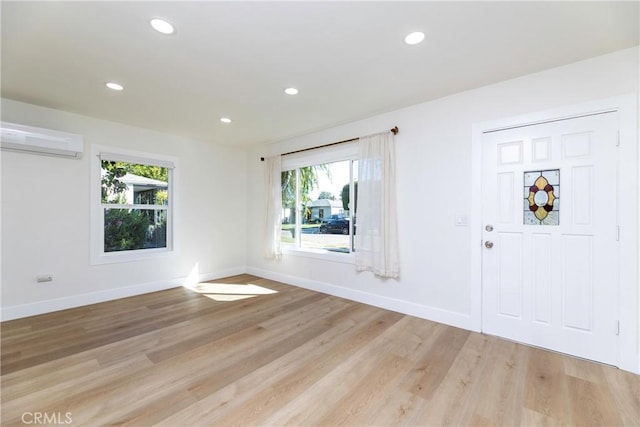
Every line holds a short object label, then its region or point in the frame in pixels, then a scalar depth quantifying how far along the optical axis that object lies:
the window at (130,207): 3.80
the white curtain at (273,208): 4.85
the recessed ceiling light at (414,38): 1.98
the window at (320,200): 4.07
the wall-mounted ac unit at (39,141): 2.97
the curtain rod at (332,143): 3.39
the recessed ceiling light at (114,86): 2.73
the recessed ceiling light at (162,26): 1.84
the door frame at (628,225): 2.11
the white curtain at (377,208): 3.42
